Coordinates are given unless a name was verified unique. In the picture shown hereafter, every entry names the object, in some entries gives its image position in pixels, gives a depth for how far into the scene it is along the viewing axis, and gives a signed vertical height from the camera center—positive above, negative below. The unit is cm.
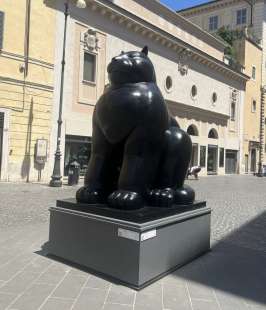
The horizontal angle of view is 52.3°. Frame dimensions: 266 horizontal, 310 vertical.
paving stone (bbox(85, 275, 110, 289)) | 260 -118
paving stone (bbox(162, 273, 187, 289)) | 270 -118
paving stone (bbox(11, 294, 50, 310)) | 224 -122
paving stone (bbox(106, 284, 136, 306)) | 237 -120
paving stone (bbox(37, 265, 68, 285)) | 266 -118
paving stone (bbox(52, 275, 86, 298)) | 244 -119
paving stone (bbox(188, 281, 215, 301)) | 251 -119
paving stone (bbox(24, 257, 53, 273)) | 290 -116
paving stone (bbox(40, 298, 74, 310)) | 225 -121
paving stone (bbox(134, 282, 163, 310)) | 232 -121
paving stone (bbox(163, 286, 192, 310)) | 234 -121
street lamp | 1043 +23
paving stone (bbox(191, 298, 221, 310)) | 235 -121
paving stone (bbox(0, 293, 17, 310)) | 225 -122
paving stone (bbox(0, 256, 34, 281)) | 274 -117
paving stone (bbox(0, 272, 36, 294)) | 248 -119
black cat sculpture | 284 +21
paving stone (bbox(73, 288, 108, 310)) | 228 -120
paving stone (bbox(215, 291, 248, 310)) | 240 -121
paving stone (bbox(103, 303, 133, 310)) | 227 -121
